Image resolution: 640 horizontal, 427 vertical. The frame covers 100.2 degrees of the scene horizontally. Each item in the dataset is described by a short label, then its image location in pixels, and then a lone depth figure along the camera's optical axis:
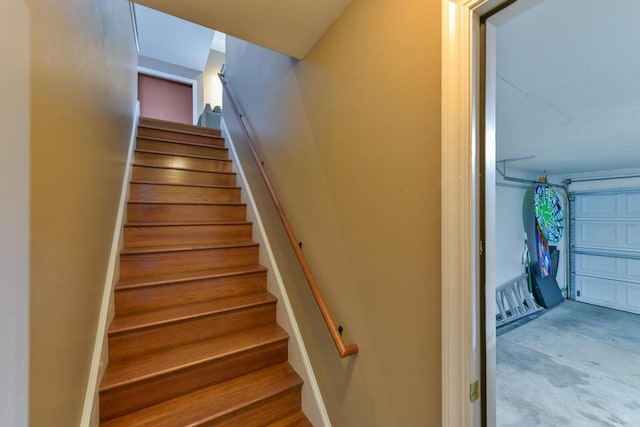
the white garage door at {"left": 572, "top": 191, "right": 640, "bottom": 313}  4.45
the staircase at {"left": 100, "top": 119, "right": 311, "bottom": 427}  1.36
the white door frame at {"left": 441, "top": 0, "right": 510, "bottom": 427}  0.73
